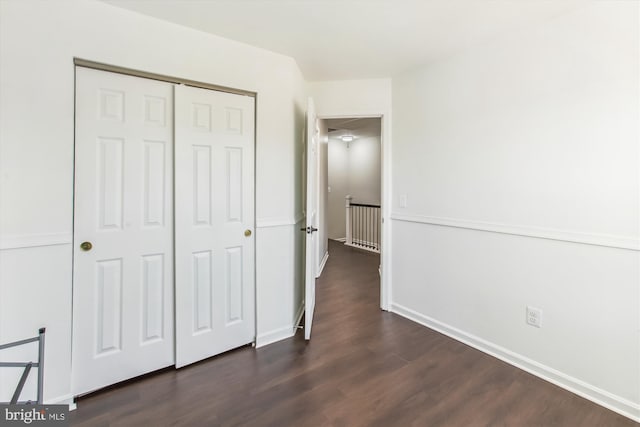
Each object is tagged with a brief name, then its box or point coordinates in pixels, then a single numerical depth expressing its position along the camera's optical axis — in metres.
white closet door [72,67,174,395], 1.69
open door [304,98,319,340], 2.33
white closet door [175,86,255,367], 1.99
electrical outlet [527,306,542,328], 1.95
